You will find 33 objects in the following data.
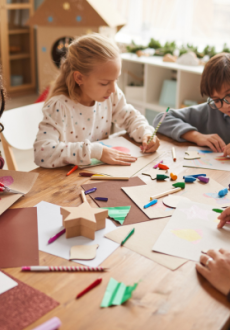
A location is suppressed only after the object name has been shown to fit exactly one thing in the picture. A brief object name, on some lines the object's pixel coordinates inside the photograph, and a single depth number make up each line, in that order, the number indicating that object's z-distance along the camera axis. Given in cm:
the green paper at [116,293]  59
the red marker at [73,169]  112
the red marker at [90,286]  61
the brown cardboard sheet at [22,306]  56
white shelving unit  262
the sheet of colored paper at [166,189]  89
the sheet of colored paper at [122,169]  112
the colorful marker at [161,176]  108
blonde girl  119
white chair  159
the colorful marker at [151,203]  91
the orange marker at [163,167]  115
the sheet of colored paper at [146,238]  70
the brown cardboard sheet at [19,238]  70
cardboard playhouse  277
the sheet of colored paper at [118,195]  86
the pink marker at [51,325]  53
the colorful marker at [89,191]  98
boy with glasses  130
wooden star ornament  76
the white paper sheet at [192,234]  73
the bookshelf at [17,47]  395
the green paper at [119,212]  84
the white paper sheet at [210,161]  119
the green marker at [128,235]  75
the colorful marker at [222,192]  97
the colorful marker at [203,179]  106
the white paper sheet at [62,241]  72
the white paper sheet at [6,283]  63
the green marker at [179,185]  102
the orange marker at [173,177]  107
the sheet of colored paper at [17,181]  95
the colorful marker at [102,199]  94
